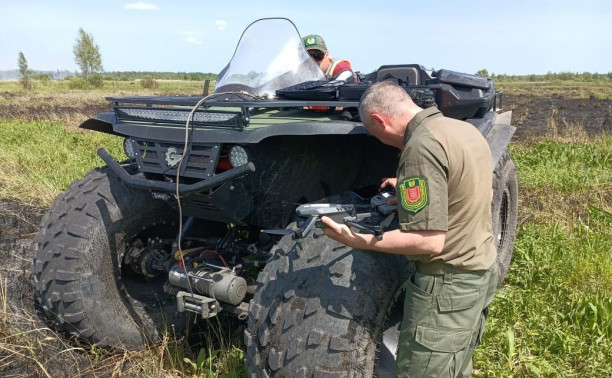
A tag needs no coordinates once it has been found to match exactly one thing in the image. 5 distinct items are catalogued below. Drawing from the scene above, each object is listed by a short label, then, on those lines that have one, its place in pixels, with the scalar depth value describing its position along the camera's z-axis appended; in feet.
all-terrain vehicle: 7.46
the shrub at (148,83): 163.87
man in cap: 15.90
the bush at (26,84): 151.54
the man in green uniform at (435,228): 6.69
